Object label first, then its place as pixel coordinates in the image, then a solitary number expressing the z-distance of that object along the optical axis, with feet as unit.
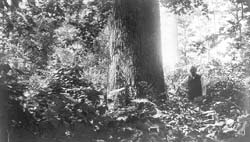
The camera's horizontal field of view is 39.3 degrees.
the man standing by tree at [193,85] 31.78
